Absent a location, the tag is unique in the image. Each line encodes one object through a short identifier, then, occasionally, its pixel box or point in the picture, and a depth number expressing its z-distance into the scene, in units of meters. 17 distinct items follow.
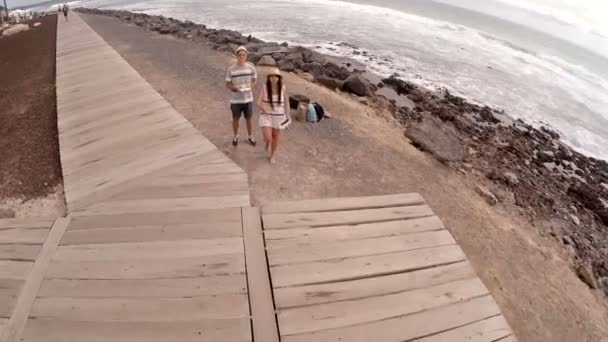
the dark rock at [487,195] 9.54
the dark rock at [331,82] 15.30
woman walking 6.73
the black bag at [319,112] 10.85
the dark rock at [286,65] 16.10
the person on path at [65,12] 27.88
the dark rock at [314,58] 18.47
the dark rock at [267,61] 16.21
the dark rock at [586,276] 8.08
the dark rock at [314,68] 16.51
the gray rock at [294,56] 17.66
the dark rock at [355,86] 15.30
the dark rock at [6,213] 6.29
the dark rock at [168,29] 23.58
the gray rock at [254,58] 16.89
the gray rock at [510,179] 11.27
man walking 7.01
